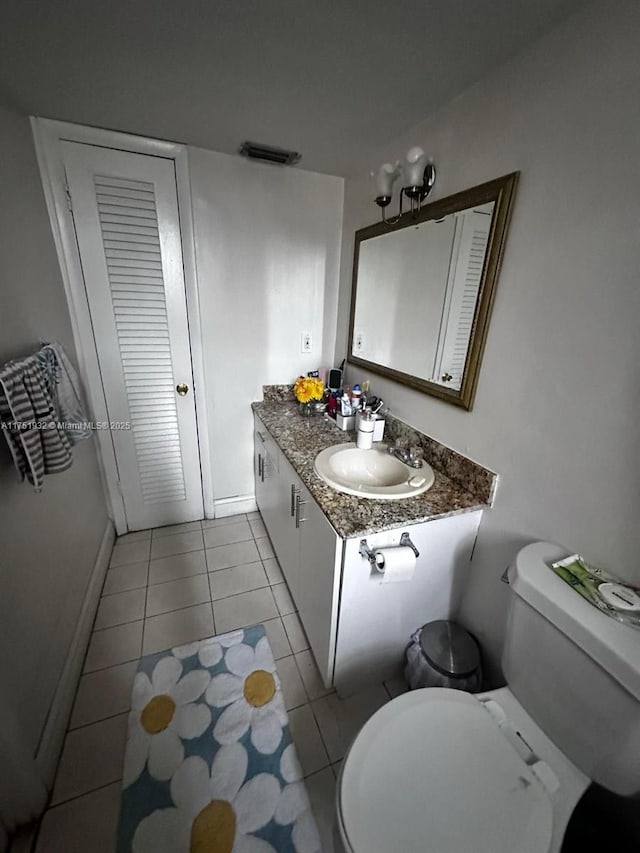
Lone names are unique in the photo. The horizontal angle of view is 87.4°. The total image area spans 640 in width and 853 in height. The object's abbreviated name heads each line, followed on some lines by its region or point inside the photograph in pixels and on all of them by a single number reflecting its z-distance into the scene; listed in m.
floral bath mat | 0.93
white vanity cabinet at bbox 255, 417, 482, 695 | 1.05
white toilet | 0.64
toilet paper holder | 0.99
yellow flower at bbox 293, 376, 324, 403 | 1.87
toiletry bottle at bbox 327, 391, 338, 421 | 1.85
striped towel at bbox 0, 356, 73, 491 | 0.90
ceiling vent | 1.52
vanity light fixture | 1.18
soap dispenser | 1.46
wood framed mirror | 1.05
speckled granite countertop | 1.03
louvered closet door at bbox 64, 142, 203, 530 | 1.53
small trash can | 1.11
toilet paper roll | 0.97
